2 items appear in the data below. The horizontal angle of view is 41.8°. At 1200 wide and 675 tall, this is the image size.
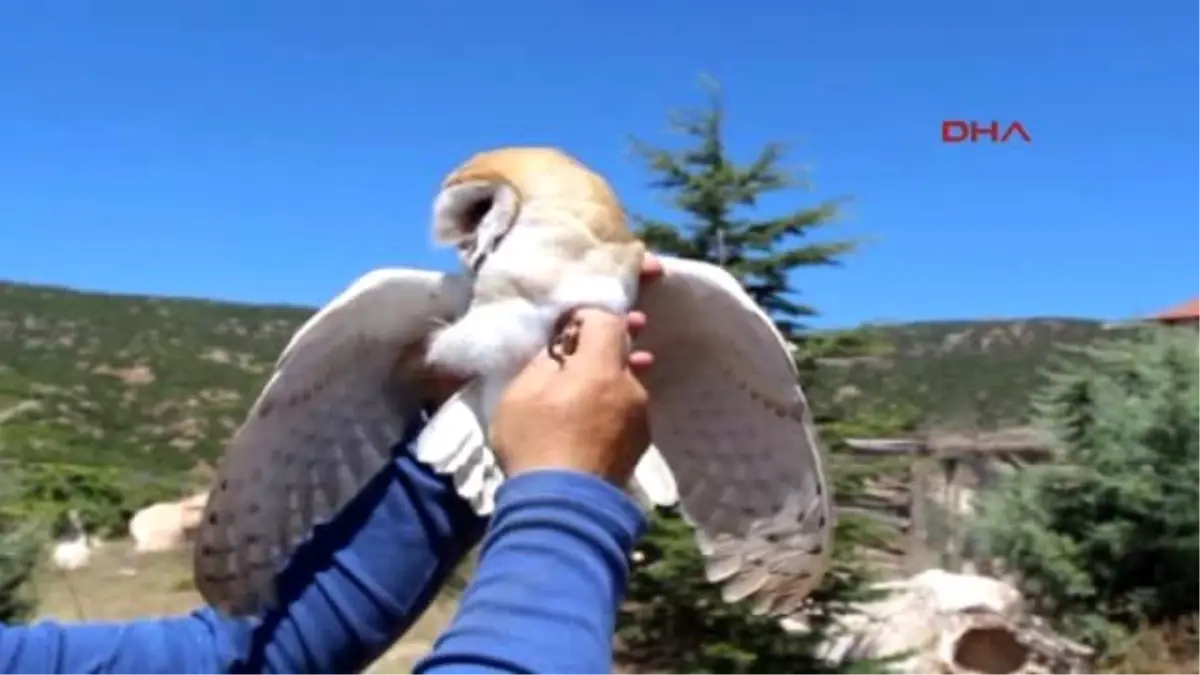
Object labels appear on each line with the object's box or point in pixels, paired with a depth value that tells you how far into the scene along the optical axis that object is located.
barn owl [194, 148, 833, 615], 1.43
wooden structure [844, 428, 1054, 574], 10.23
